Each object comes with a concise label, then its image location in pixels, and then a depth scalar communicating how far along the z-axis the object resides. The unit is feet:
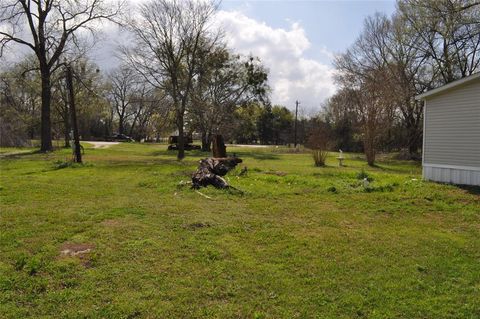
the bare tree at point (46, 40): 70.74
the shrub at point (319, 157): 62.51
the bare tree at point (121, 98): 200.93
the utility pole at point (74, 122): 51.92
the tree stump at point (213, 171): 32.71
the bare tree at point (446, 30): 63.16
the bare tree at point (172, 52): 80.18
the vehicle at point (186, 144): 116.53
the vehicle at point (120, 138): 193.98
